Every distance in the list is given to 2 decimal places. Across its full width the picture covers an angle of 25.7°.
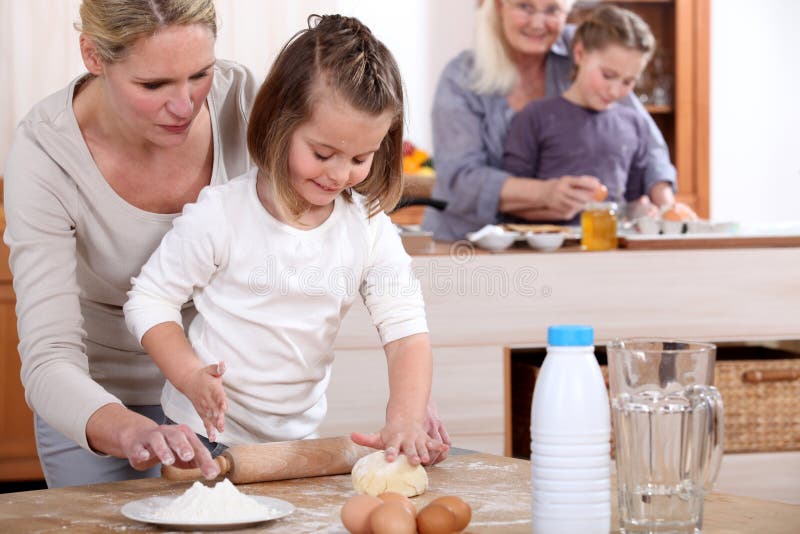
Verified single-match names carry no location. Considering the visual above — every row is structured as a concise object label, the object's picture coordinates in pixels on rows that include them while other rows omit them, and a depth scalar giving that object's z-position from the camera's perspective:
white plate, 1.62
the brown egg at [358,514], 1.55
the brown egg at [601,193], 4.88
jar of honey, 4.36
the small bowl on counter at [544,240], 4.34
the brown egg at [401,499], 1.57
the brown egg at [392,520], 1.50
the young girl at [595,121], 5.29
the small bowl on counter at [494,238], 4.33
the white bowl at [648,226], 4.59
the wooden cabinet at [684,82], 7.65
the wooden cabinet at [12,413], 4.87
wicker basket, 4.35
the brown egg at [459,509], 1.59
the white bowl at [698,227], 4.58
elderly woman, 5.29
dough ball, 1.84
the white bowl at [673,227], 4.55
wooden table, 1.67
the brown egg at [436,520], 1.54
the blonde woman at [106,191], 2.24
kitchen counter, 4.24
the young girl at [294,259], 2.20
